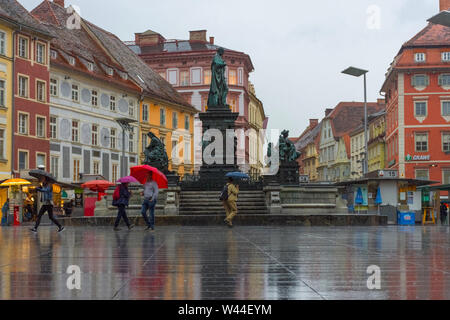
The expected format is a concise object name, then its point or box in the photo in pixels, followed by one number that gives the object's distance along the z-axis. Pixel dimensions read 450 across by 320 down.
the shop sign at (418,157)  68.50
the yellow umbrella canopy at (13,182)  39.00
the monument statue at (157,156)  35.25
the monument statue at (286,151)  37.56
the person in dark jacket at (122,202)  22.59
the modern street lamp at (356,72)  45.34
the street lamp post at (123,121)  45.77
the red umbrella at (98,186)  42.41
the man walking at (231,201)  24.30
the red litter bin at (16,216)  39.88
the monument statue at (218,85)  36.28
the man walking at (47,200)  20.95
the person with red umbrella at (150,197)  22.30
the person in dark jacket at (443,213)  47.05
